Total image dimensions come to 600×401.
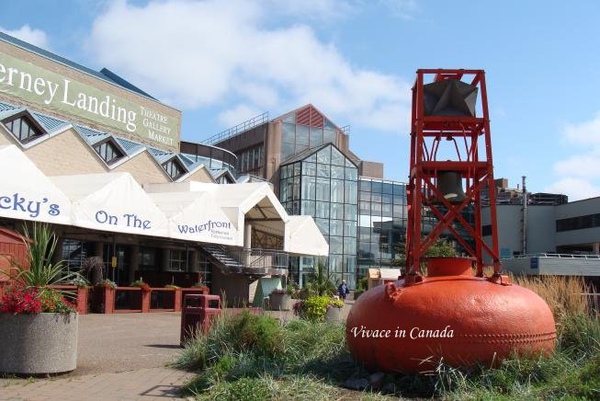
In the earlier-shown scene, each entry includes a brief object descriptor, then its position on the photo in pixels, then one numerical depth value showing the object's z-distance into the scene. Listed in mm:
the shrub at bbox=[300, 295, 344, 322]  14477
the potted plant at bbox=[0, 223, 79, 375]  8562
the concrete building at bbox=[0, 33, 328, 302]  21609
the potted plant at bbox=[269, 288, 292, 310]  24969
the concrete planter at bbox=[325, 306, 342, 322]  14743
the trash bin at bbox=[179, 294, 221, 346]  11891
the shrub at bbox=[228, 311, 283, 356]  9086
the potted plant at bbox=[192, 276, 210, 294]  26345
